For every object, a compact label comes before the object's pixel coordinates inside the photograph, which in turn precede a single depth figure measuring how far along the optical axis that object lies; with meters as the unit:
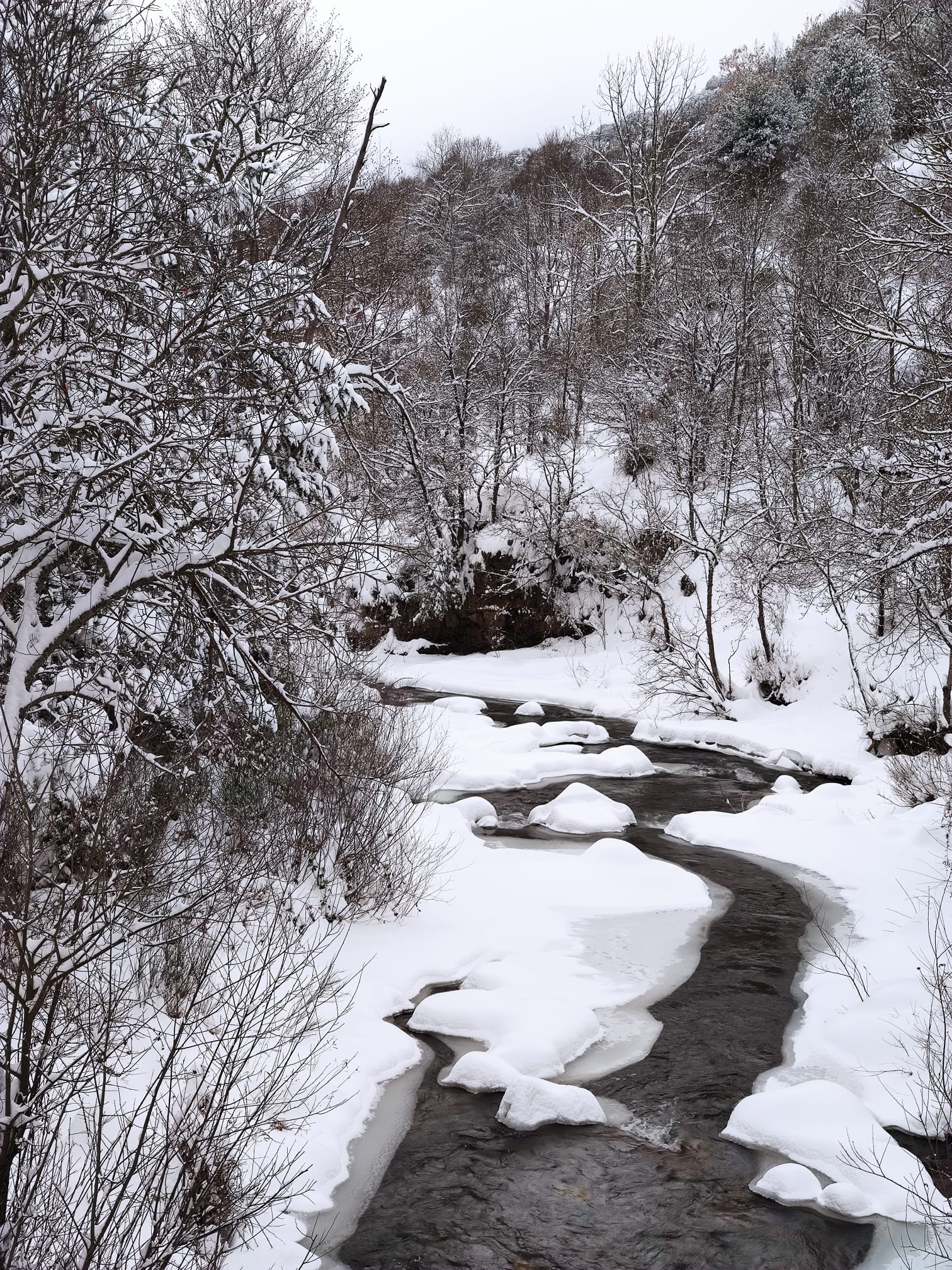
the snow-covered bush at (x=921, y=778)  12.42
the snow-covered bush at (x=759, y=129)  38.00
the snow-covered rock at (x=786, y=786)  14.77
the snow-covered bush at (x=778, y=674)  20.09
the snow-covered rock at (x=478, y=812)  13.30
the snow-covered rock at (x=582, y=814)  13.34
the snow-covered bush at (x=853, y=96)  33.62
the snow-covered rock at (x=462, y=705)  21.17
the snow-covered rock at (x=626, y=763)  16.59
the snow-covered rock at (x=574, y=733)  18.62
